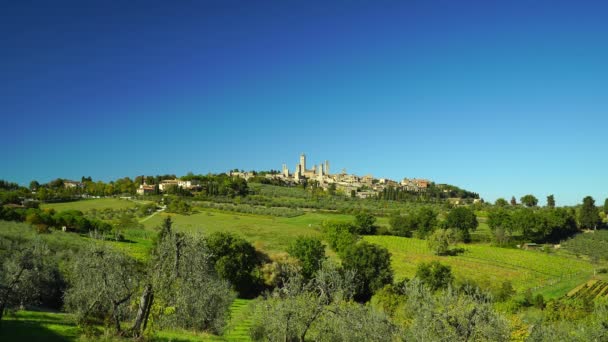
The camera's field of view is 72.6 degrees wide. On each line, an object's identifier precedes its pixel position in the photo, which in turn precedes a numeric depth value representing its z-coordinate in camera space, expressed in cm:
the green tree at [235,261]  5069
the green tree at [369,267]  5525
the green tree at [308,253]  5866
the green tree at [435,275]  5339
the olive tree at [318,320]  2086
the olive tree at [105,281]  1940
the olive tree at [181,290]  1864
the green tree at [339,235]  7779
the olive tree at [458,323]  1781
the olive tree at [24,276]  2278
